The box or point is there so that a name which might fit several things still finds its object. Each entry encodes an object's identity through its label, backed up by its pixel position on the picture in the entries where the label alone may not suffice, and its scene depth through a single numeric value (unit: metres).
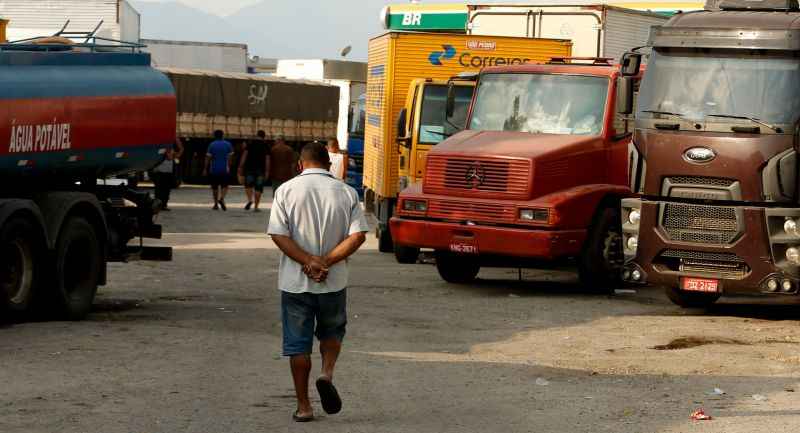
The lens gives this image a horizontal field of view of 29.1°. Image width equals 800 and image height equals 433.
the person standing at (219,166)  34.94
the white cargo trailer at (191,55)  59.34
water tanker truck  14.66
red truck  18.27
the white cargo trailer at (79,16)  38.47
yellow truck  22.94
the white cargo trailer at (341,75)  50.72
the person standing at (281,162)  32.94
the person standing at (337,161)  28.43
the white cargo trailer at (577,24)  24.22
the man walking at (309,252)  9.82
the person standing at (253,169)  35.38
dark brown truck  16.08
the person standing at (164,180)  32.62
